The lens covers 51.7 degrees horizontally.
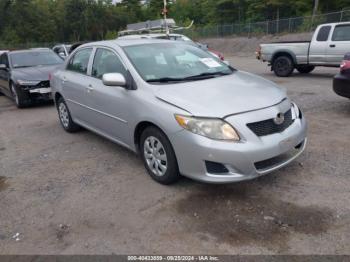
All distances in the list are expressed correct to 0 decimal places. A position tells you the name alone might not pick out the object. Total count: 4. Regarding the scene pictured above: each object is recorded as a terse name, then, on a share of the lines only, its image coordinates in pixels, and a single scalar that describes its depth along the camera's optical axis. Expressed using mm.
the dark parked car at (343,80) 6531
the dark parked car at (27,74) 9188
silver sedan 3625
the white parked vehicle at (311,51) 11383
